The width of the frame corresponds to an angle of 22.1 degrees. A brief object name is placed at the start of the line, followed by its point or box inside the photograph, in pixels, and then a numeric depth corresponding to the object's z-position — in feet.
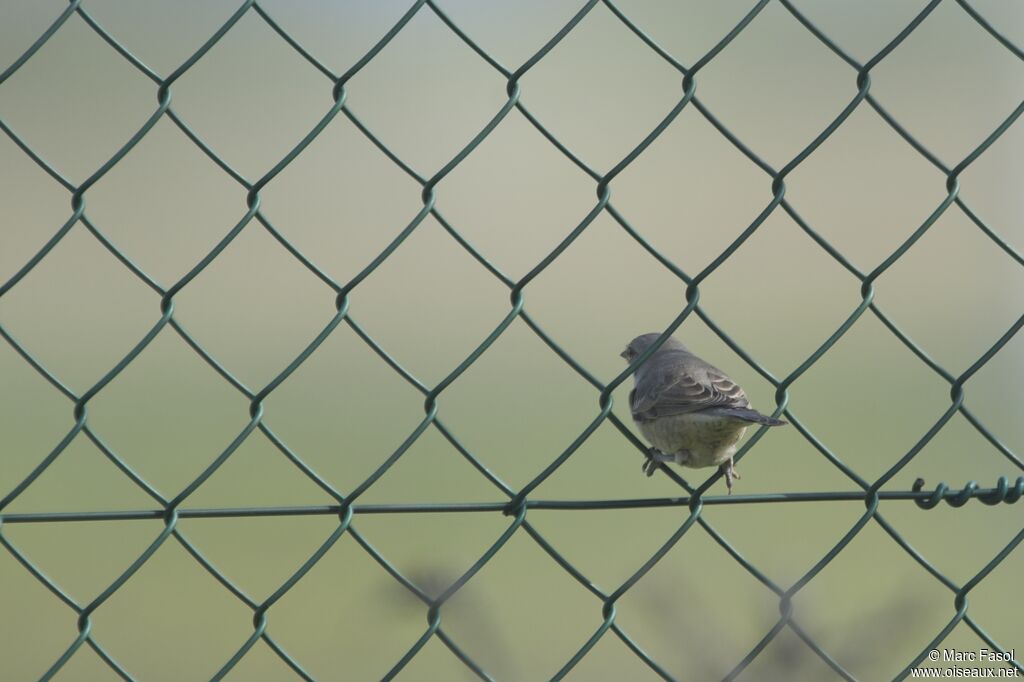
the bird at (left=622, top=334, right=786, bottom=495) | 27.48
